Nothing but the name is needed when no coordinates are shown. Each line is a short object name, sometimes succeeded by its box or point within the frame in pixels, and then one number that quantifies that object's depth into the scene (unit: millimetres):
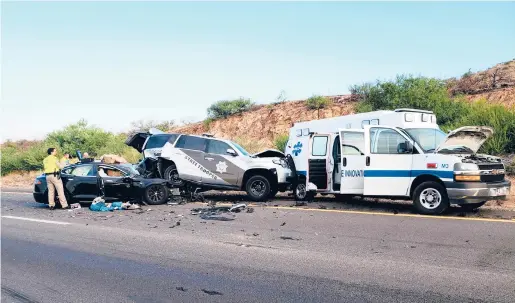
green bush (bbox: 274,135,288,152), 23203
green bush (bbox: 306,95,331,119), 30406
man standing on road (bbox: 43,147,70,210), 12961
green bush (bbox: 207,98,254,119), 35625
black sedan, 13336
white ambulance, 9602
